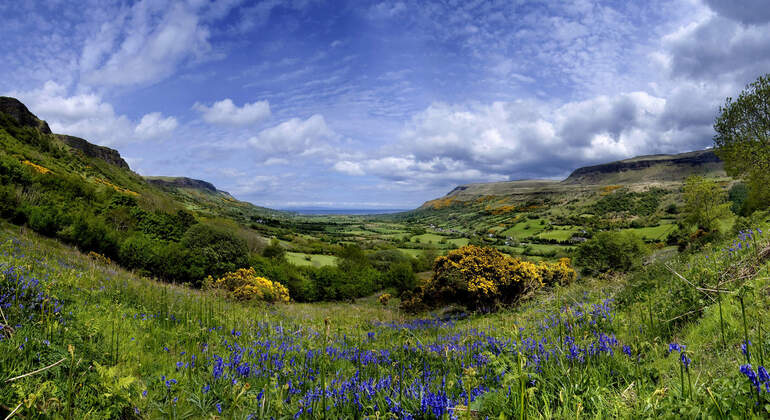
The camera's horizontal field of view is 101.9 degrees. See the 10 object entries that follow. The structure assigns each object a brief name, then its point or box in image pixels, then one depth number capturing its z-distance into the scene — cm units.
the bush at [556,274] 1664
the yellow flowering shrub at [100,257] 1406
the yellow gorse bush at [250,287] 1566
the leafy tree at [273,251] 3584
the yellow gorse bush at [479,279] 1384
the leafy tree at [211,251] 2039
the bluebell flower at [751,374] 180
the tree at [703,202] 2702
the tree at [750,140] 2050
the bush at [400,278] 2898
